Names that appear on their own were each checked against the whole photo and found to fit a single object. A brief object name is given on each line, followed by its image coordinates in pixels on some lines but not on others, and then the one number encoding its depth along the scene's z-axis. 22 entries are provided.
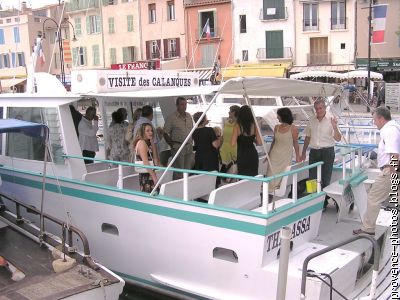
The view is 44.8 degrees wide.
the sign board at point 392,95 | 28.92
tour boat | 5.36
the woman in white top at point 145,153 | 6.43
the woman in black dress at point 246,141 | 6.51
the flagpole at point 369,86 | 28.74
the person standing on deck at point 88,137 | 8.17
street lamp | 8.27
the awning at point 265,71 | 36.08
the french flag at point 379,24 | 24.73
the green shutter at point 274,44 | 39.12
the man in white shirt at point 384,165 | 5.98
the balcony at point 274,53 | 38.84
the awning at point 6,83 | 44.46
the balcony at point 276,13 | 38.81
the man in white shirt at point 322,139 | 7.32
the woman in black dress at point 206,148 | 7.00
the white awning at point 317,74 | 32.75
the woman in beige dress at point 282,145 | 6.88
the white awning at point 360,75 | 32.69
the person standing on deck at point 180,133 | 7.97
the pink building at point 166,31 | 42.19
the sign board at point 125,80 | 6.97
